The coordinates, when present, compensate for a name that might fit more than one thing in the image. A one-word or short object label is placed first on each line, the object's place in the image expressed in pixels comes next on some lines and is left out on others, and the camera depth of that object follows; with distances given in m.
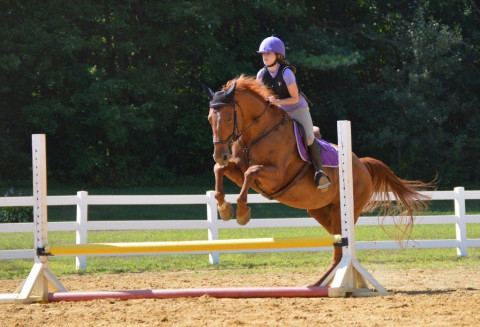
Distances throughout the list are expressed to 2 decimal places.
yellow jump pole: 14.80
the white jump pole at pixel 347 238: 15.40
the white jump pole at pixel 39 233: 15.55
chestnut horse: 15.16
